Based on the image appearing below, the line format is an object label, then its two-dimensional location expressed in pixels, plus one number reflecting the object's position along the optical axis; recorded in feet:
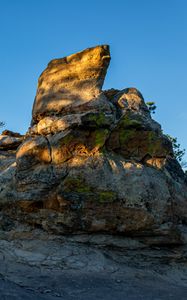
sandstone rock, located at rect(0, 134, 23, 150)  48.14
